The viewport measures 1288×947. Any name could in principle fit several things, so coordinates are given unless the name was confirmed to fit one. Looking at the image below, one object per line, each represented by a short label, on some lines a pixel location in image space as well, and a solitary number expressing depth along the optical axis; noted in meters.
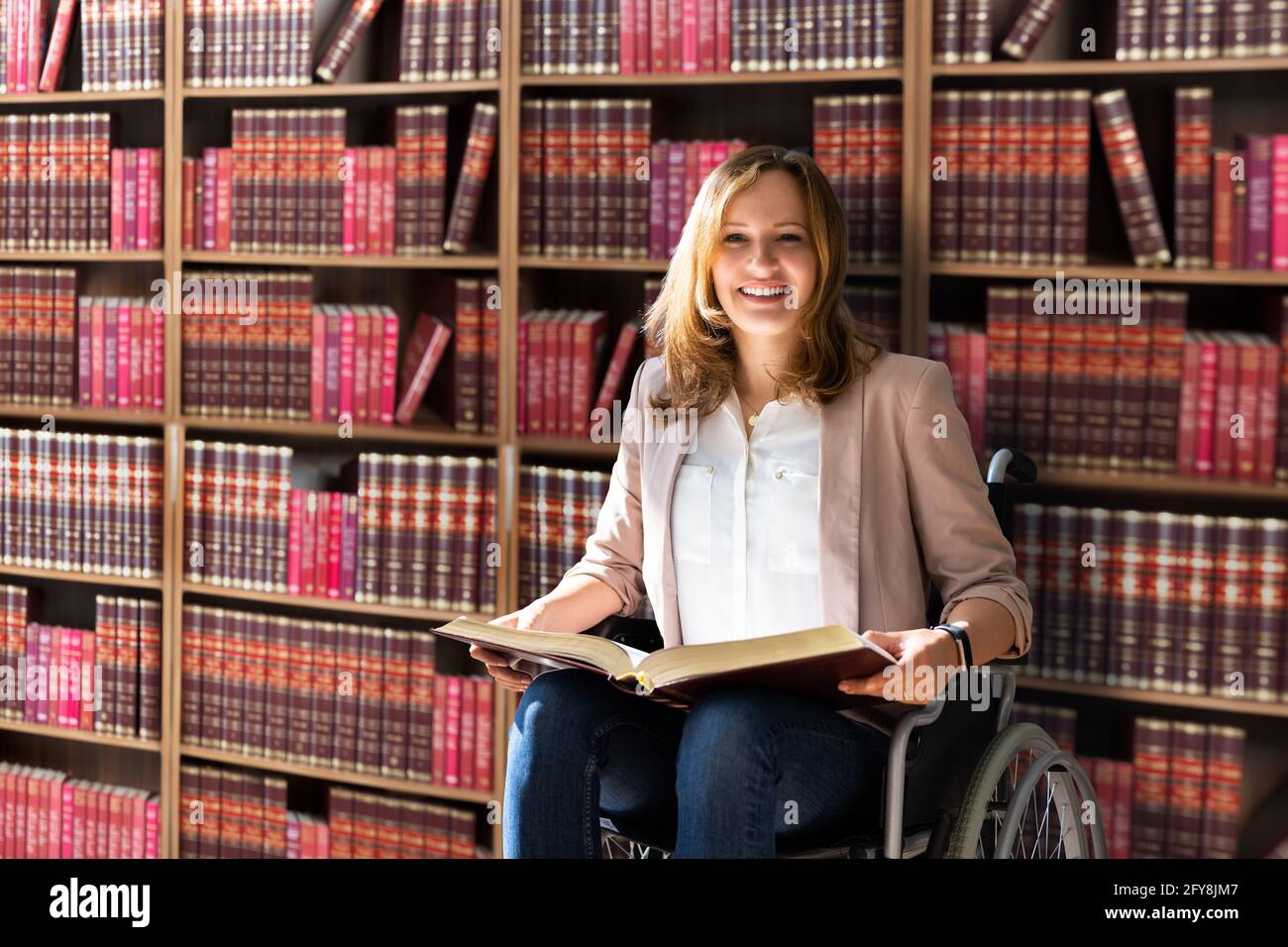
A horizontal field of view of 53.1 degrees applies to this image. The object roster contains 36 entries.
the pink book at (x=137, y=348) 2.56
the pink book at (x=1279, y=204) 2.03
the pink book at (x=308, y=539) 2.49
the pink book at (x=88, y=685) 2.63
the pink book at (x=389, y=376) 2.45
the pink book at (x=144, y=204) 2.54
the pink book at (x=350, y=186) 2.43
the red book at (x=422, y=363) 2.42
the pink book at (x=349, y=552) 2.48
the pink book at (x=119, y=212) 2.56
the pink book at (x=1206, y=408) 2.08
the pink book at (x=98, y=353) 2.59
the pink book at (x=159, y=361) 2.55
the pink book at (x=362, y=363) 2.45
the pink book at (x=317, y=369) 2.47
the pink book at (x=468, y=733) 2.44
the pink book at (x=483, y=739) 2.43
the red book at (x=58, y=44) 2.57
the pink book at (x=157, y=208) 2.54
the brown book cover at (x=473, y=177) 2.34
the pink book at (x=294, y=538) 2.49
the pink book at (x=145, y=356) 2.56
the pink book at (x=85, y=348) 2.60
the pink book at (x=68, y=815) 2.69
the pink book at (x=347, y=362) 2.46
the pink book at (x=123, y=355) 2.57
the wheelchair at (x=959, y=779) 1.52
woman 1.52
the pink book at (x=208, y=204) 2.51
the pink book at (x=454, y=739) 2.44
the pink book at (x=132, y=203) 2.55
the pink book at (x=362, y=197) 2.42
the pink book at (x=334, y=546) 2.48
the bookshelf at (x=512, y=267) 2.13
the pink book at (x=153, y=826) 2.63
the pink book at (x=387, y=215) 2.42
